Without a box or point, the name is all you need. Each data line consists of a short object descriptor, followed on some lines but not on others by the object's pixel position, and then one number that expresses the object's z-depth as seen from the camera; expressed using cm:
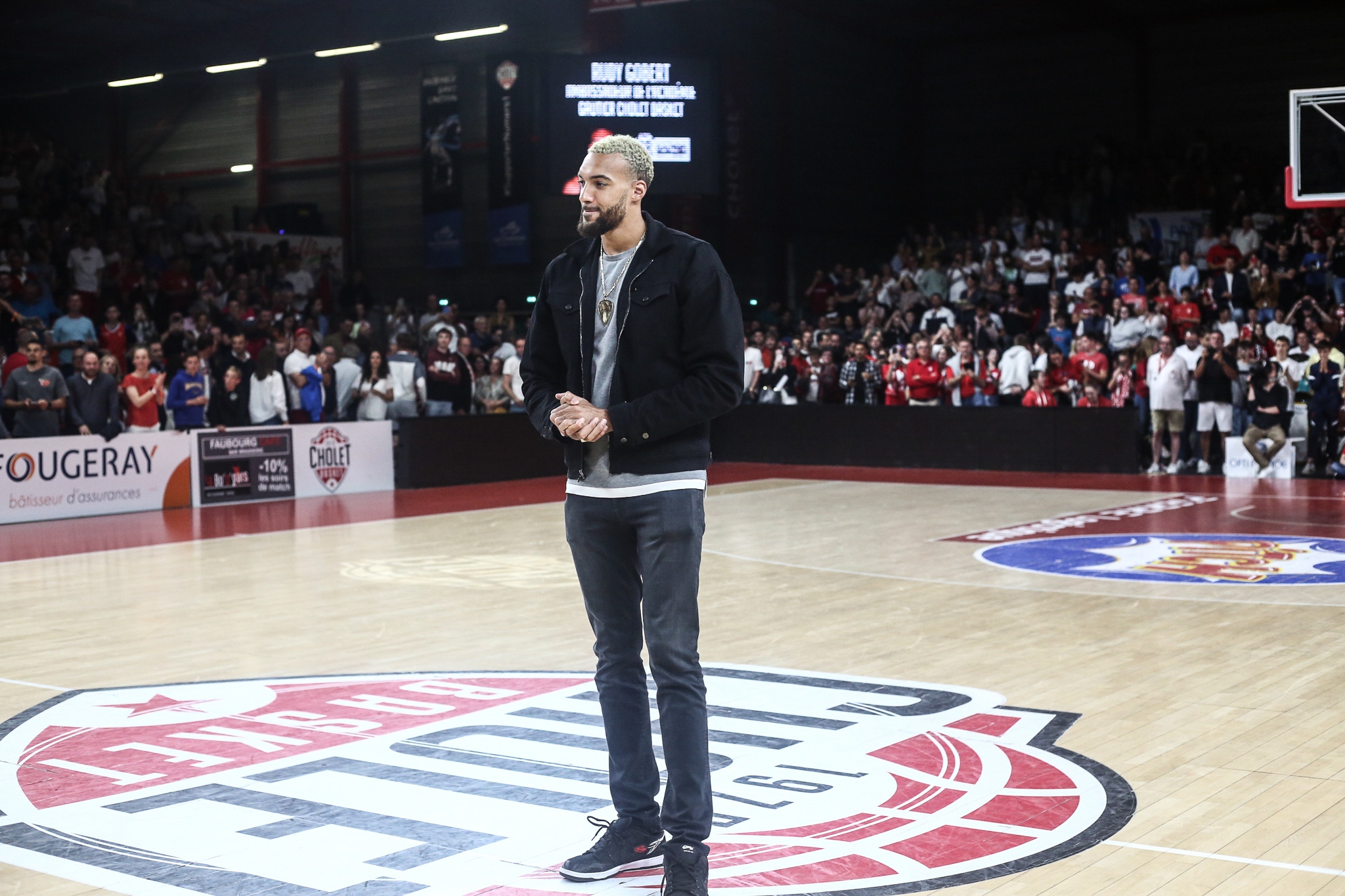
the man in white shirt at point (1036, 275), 2322
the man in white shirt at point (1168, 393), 1853
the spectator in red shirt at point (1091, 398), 1952
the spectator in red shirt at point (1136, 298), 2025
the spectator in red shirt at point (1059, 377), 1994
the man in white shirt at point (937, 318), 2247
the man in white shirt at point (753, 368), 2267
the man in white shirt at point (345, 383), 1845
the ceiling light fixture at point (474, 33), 2480
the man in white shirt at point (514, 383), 1964
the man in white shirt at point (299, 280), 2444
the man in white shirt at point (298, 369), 1752
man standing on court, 381
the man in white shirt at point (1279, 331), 1925
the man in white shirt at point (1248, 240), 2202
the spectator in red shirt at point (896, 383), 2138
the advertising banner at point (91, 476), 1494
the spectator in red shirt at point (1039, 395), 1991
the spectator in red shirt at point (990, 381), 2059
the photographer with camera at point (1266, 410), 1775
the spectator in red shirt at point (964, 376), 2070
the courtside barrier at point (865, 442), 1895
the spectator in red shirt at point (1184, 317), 1998
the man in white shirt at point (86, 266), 2108
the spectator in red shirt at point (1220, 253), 2184
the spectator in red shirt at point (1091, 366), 1959
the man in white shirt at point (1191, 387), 1878
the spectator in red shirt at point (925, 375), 2089
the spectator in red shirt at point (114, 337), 1828
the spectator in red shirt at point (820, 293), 2594
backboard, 1592
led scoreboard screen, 1955
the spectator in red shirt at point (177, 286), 2205
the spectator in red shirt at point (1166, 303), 2030
